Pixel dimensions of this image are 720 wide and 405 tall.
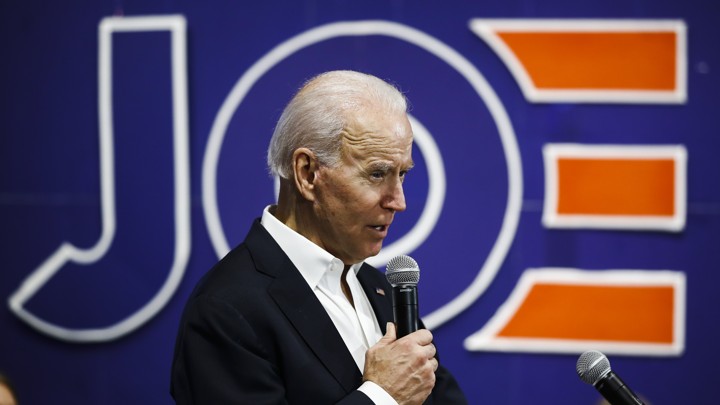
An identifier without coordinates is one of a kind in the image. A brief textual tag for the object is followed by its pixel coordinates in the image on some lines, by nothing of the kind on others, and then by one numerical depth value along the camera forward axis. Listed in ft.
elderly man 20.95
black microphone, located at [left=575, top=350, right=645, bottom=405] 20.76
